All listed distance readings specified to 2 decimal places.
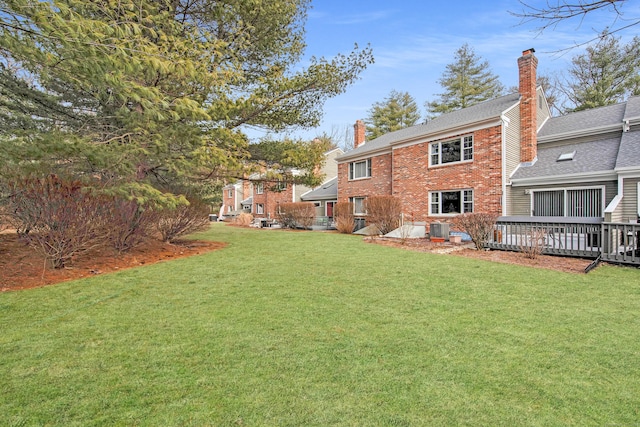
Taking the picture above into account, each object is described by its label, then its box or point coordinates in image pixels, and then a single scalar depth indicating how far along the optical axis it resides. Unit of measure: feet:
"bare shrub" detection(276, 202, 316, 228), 69.97
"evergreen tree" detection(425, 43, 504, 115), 102.90
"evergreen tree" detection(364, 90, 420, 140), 119.03
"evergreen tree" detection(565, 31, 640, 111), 72.23
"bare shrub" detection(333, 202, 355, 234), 58.18
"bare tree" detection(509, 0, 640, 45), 10.22
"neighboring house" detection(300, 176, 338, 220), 83.51
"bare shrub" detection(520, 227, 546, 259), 28.82
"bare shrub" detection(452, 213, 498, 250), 33.83
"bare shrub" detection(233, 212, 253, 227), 96.03
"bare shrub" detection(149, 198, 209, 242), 31.91
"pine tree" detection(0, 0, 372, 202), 14.10
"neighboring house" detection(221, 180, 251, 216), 132.41
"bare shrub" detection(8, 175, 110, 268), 19.69
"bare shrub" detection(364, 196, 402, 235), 51.31
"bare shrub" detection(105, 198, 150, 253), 24.71
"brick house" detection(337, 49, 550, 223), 45.09
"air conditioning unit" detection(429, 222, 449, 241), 42.78
